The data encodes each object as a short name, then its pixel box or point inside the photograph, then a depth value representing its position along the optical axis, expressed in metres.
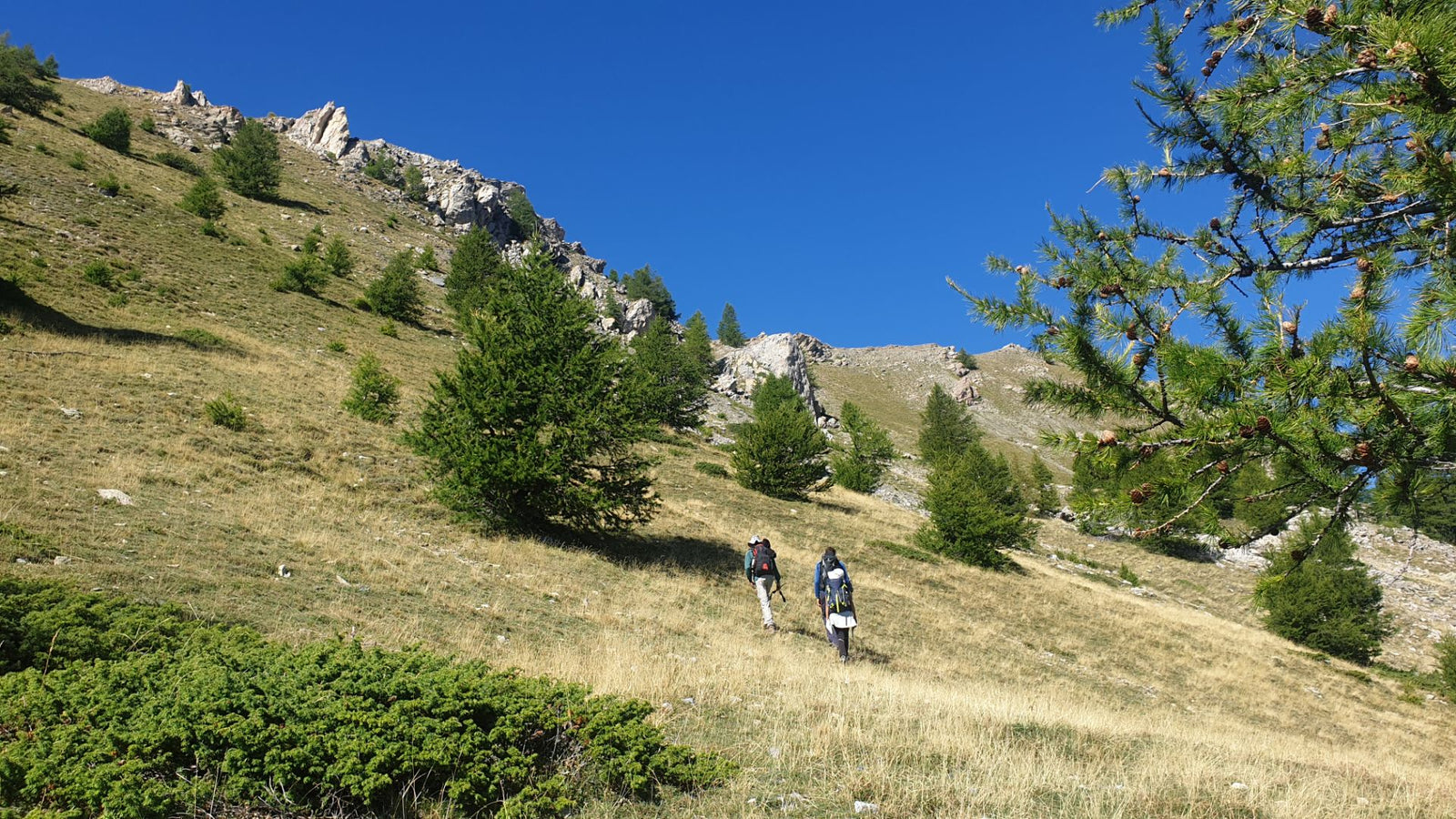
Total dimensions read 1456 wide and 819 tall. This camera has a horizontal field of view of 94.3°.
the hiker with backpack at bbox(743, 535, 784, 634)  13.59
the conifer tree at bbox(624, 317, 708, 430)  43.03
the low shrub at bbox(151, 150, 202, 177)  49.79
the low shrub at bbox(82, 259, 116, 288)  25.56
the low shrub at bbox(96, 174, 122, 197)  36.53
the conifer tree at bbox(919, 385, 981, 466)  53.72
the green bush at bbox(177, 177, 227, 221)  40.22
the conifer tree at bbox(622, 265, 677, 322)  85.35
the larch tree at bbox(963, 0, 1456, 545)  3.02
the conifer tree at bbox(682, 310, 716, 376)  57.44
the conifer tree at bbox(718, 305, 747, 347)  102.44
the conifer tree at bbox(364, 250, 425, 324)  40.00
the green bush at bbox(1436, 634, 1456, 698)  20.86
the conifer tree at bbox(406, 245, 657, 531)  15.54
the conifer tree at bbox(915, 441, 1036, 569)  26.98
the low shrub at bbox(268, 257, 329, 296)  35.97
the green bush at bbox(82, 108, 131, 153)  46.16
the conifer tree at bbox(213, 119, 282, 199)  53.12
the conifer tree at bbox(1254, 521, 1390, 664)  25.58
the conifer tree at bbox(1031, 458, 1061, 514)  47.37
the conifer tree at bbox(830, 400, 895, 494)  40.16
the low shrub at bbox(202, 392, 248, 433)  16.83
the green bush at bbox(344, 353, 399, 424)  22.02
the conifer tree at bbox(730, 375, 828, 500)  31.89
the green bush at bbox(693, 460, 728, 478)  33.56
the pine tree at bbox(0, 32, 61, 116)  44.98
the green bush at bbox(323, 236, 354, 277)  43.19
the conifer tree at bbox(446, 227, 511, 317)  47.00
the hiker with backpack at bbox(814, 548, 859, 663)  11.70
